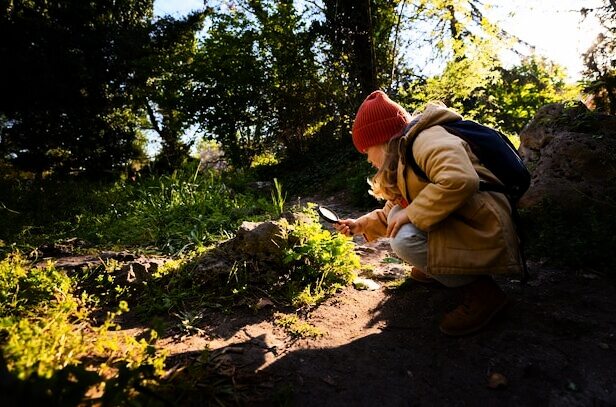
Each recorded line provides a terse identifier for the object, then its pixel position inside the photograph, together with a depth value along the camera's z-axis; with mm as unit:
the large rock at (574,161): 3287
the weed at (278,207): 4514
